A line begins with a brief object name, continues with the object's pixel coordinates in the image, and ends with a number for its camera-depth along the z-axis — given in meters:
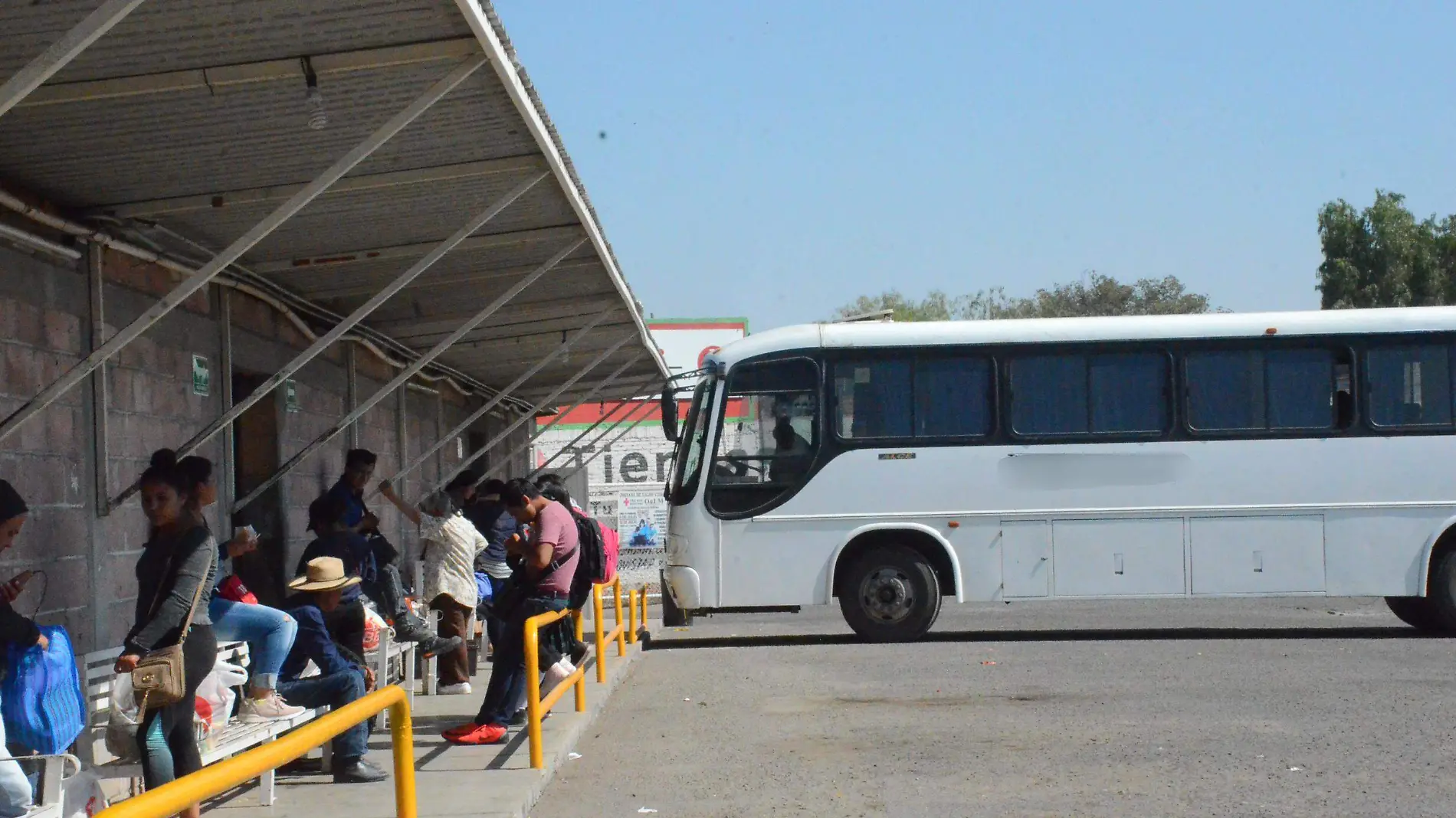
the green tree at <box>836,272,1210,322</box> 88.06
